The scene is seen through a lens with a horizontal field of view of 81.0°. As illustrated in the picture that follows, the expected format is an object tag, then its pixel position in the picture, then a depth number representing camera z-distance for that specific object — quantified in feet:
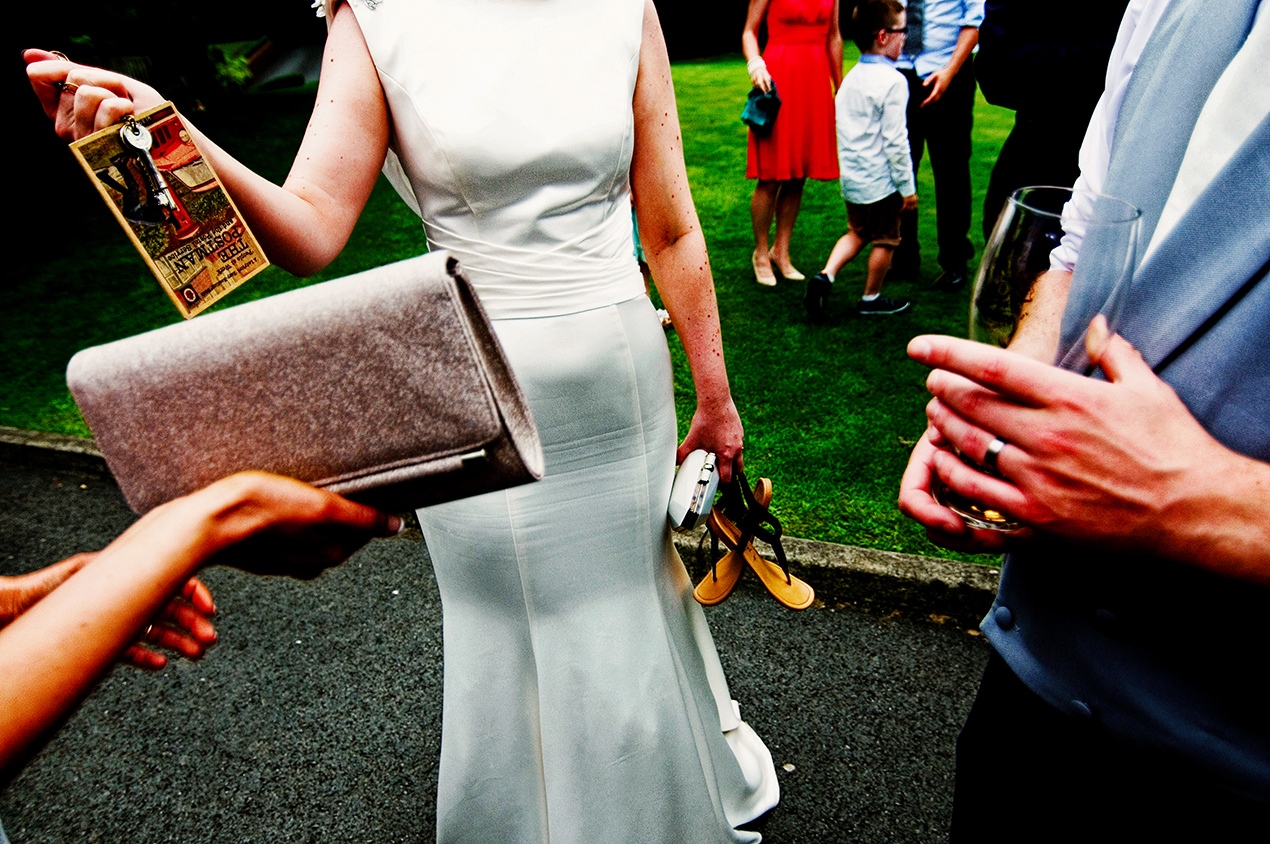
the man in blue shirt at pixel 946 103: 17.43
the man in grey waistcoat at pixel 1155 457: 2.52
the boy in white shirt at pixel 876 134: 16.05
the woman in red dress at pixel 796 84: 18.21
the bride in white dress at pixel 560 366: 4.94
